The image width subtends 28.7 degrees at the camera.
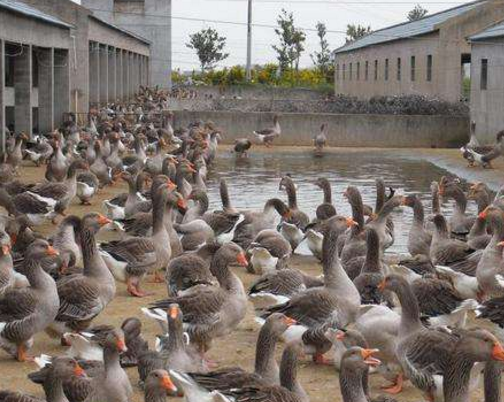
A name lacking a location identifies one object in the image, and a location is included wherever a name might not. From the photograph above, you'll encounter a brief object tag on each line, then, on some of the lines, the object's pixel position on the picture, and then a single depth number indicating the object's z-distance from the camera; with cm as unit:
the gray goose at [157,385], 778
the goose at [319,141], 3849
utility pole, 7194
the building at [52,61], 3262
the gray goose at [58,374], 812
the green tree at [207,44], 9831
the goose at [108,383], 855
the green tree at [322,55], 9944
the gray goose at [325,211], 1705
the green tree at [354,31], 10093
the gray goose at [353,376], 799
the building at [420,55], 4638
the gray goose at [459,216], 1723
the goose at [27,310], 1034
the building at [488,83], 3738
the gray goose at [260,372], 784
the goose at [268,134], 4059
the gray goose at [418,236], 1552
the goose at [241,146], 3584
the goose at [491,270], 1208
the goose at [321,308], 1047
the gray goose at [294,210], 1753
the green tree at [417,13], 10888
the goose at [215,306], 1045
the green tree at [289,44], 9400
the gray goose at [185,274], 1191
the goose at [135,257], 1352
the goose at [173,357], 909
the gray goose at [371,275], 1158
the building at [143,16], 7112
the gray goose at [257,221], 1641
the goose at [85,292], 1101
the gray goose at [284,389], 773
